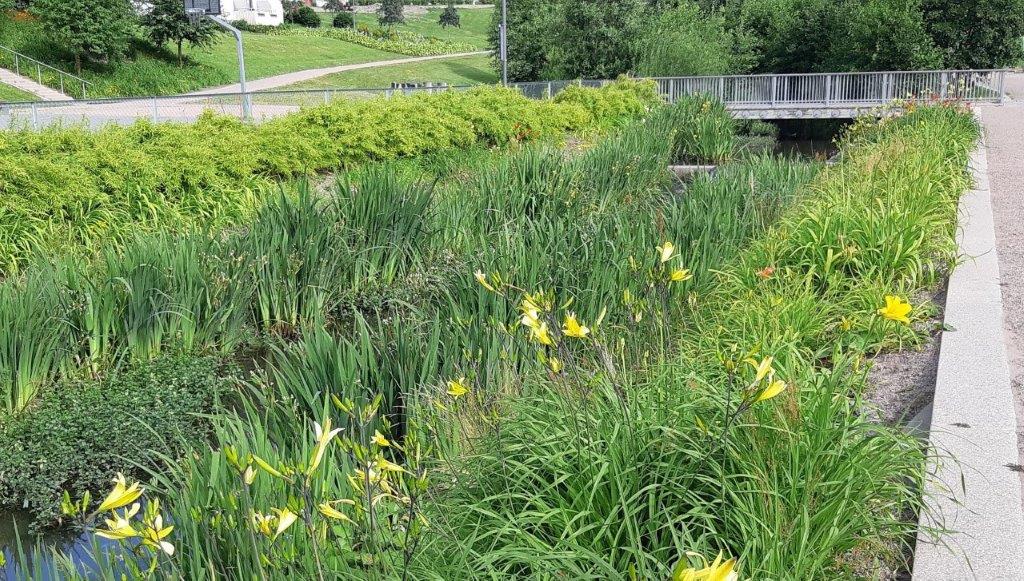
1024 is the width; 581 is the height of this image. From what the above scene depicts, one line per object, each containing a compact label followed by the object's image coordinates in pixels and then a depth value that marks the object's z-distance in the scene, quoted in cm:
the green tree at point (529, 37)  3766
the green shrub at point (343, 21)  7112
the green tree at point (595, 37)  3575
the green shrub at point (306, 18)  6838
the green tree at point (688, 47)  3106
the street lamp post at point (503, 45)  2892
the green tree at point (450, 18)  8912
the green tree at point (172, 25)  3634
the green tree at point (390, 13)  8019
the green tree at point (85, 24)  3192
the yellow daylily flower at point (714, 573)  129
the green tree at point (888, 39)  2869
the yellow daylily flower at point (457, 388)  241
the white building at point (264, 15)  6147
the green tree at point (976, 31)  2883
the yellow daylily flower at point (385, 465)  200
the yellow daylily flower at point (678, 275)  264
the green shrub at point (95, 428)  423
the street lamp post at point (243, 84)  1723
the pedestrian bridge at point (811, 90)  2519
